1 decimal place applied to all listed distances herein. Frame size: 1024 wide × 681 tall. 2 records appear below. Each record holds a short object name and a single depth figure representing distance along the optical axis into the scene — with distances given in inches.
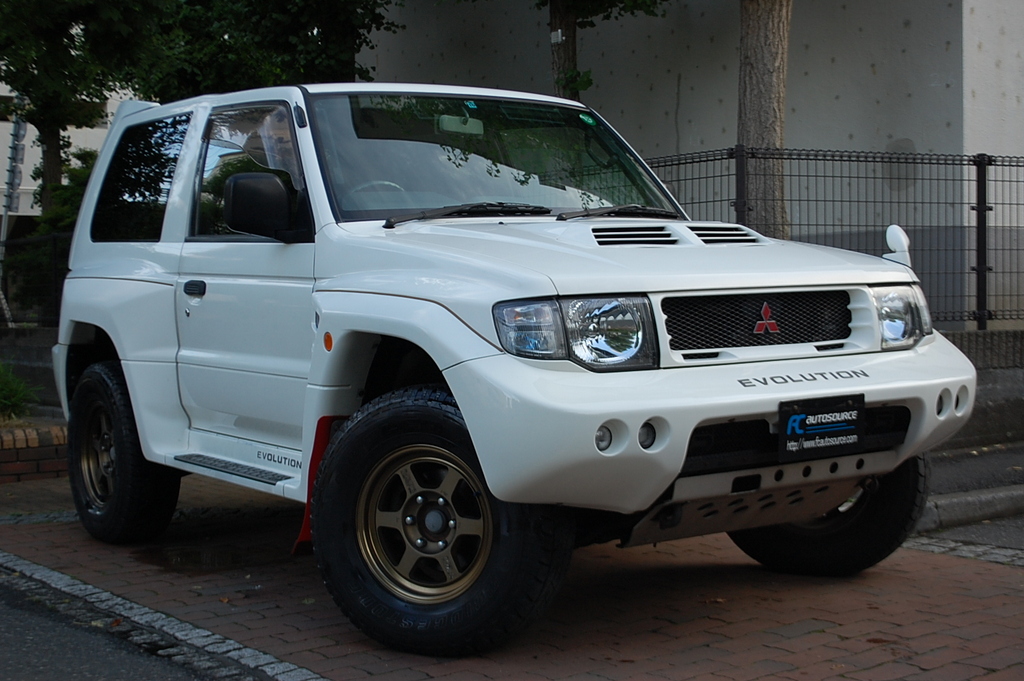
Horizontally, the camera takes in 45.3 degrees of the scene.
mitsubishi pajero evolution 150.7
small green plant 366.6
